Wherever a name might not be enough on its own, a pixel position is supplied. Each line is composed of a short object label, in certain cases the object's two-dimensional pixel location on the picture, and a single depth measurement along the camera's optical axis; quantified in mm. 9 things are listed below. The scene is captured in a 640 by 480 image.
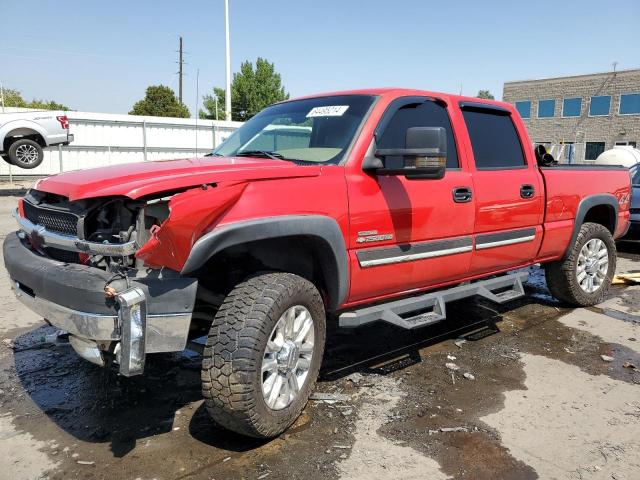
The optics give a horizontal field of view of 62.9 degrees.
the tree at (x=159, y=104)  47906
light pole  28172
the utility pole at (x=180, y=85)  55388
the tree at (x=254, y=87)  50594
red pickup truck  2494
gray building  37812
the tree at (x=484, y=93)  119469
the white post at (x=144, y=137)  19062
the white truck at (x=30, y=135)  14039
